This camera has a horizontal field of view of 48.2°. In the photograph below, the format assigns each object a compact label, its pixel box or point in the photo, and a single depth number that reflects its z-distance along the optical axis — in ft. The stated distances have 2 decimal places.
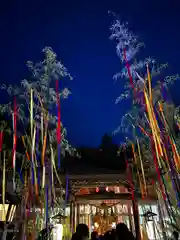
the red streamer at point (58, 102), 28.18
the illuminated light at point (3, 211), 15.65
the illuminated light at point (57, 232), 20.86
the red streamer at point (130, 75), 23.28
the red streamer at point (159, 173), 13.57
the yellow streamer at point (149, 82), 18.76
